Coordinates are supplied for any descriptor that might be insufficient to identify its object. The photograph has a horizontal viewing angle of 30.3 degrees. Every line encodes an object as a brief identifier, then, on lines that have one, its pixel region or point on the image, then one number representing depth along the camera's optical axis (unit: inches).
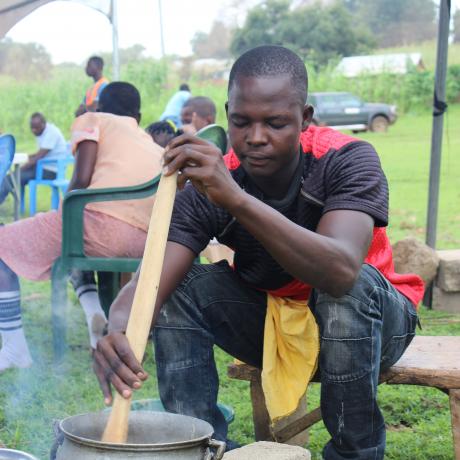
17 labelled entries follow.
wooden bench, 109.3
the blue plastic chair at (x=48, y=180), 414.2
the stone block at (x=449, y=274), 232.7
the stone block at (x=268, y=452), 96.7
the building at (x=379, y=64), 1206.9
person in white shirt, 427.8
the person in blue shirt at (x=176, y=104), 457.4
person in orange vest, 385.7
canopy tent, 194.7
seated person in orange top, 181.9
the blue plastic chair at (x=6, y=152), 202.2
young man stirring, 90.4
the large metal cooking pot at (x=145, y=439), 71.0
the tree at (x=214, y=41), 2362.2
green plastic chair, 176.9
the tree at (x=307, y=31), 1614.2
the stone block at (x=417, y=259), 230.4
